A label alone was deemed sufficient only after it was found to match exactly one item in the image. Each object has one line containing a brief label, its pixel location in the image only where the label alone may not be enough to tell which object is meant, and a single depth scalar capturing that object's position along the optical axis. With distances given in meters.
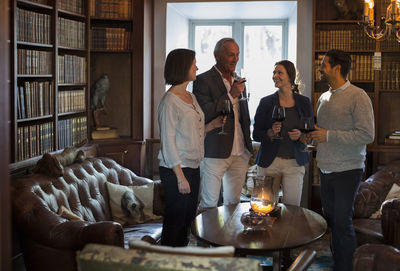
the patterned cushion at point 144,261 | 1.59
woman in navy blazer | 3.66
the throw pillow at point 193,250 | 1.68
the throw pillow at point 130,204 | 3.97
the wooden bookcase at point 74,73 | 4.02
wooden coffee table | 2.72
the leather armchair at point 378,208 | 3.39
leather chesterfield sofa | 2.87
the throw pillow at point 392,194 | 4.23
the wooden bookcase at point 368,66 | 5.19
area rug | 4.12
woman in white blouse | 3.15
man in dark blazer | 3.73
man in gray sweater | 3.28
